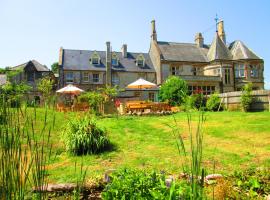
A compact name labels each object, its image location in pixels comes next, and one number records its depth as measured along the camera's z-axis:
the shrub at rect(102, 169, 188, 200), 2.17
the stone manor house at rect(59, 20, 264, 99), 25.26
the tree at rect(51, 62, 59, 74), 40.09
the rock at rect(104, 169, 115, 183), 3.36
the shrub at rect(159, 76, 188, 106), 18.95
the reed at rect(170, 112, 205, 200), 1.49
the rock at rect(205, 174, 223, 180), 3.54
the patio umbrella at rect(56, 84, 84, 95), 16.06
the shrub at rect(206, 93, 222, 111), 14.99
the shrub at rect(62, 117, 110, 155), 5.86
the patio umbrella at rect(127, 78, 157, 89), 16.95
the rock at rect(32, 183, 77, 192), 3.30
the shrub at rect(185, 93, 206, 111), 14.64
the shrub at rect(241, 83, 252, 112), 14.18
